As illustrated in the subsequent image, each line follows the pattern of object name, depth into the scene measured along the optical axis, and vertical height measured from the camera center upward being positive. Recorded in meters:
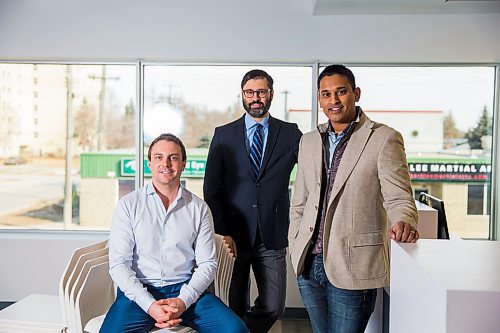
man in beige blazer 2.13 -0.18
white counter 1.08 -0.27
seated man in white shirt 2.50 -0.48
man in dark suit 2.93 -0.18
